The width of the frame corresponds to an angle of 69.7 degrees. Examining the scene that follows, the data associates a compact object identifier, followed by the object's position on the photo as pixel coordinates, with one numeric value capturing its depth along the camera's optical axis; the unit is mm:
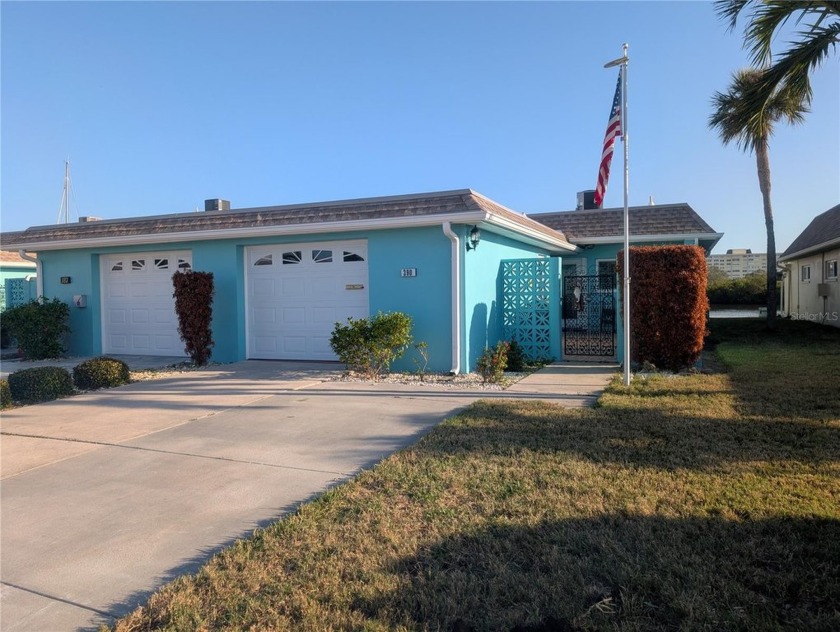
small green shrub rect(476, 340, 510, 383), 9641
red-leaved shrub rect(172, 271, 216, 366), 11617
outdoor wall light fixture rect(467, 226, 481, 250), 10516
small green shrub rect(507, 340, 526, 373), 11250
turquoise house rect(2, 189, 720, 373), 10477
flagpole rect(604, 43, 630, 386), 8969
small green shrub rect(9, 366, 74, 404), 8500
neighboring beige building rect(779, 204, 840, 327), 19875
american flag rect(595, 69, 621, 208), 9180
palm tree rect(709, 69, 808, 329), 17422
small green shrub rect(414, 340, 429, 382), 10625
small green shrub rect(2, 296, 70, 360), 13109
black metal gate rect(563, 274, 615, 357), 13828
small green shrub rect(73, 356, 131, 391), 9398
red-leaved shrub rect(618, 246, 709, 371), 10297
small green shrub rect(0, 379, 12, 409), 8117
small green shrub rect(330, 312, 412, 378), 10000
